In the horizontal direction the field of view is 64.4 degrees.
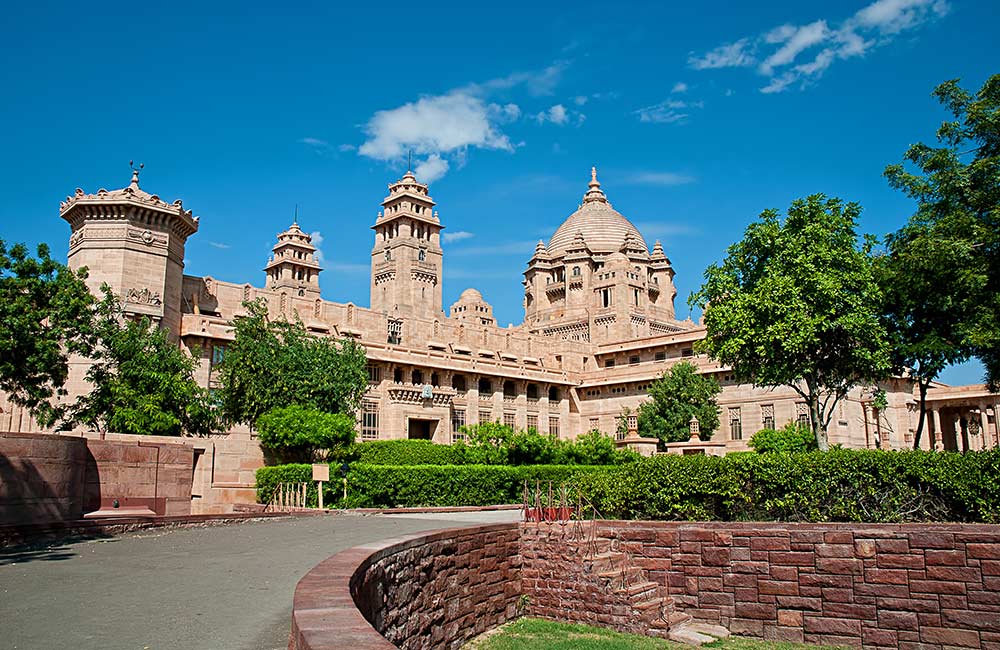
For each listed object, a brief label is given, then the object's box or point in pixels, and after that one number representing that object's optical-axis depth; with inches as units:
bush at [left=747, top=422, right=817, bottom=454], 1579.7
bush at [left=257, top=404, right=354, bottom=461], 1203.2
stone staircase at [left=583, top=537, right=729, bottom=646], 546.0
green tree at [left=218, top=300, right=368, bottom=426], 1312.7
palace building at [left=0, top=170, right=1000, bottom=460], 1449.3
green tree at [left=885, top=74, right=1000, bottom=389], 837.8
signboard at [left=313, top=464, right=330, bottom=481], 952.9
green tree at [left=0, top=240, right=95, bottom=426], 985.5
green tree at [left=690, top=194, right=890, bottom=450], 984.9
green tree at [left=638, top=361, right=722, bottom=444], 1894.7
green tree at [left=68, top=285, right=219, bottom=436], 1107.9
